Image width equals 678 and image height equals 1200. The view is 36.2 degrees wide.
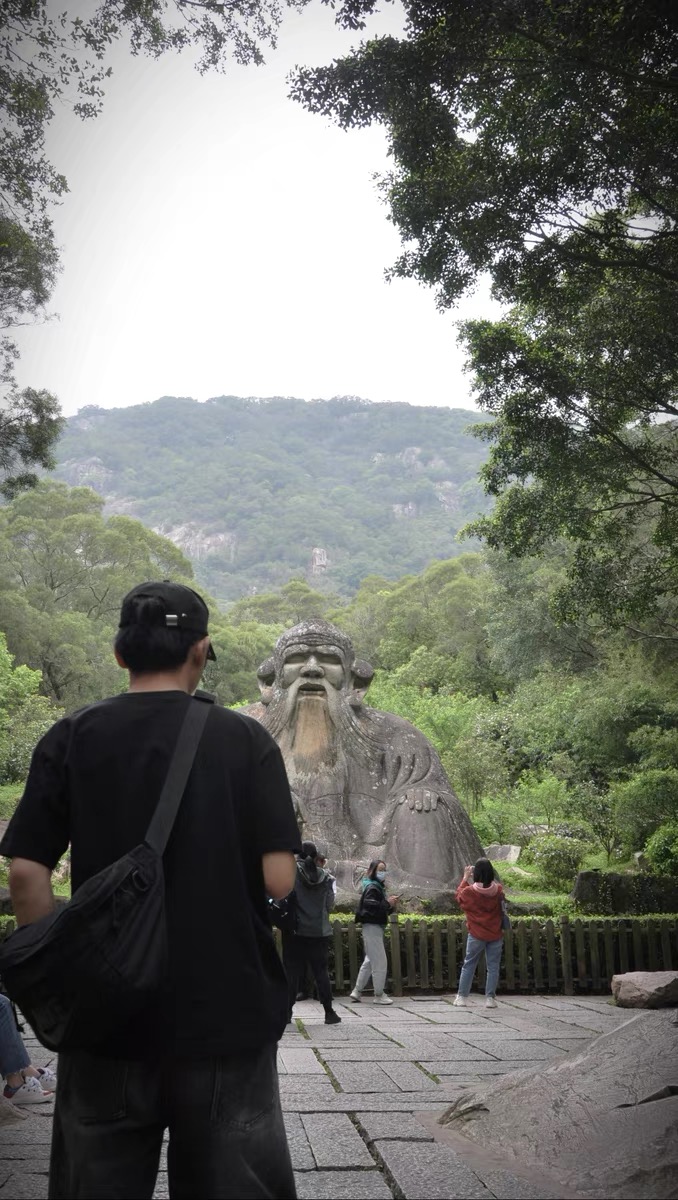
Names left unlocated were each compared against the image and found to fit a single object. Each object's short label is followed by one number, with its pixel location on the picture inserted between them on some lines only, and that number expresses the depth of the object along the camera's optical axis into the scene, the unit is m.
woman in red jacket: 8.48
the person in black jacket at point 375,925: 8.56
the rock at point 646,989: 7.91
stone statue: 12.06
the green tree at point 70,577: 33.53
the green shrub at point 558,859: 16.98
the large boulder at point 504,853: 20.83
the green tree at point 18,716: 22.72
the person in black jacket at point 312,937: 7.35
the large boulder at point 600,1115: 3.13
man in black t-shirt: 2.00
